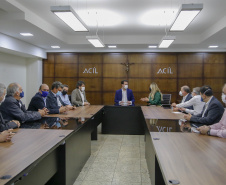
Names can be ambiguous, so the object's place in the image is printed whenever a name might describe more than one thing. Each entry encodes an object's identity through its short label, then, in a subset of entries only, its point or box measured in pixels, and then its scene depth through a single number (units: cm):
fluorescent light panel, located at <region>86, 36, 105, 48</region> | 582
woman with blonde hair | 686
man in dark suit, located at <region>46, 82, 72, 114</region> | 480
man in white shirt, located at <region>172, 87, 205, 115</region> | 493
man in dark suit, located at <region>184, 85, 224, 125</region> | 344
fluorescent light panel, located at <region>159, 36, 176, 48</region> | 572
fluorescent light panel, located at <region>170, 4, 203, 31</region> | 335
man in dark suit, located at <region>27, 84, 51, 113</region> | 445
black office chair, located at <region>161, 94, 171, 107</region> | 795
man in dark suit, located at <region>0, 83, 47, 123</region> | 337
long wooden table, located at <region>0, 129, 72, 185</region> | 172
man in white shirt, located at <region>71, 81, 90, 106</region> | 654
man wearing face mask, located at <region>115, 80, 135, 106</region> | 707
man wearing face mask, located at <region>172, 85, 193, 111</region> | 568
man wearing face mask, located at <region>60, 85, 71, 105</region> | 656
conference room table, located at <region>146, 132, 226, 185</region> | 163
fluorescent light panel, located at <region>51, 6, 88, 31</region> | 351
